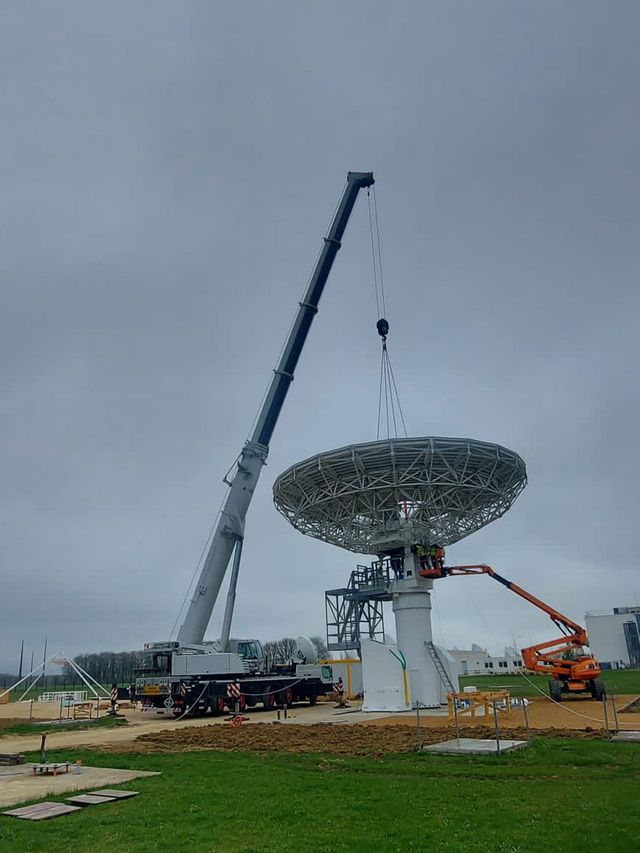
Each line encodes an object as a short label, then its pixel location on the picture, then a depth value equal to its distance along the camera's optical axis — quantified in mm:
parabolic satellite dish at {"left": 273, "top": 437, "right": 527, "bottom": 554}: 30859
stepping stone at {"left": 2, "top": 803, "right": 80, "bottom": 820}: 10516
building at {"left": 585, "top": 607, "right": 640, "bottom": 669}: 104188
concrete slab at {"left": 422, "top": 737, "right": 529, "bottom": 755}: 15875
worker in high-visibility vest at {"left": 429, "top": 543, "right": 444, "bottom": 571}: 33906
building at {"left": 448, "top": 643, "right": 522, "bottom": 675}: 103875
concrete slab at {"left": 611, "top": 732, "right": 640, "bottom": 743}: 17314
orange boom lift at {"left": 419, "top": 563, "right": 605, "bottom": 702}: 33656
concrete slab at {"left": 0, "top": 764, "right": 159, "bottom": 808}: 12562
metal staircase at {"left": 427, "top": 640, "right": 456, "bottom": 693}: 32375
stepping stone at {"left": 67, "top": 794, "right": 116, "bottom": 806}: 11301
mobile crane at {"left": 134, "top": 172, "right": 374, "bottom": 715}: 32375
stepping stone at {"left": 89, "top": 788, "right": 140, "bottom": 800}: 11766
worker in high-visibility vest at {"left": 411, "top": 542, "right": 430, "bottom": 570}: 33688
